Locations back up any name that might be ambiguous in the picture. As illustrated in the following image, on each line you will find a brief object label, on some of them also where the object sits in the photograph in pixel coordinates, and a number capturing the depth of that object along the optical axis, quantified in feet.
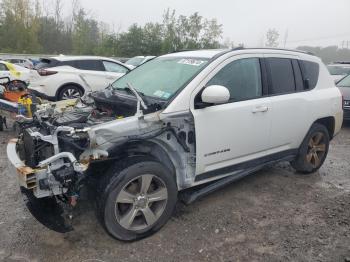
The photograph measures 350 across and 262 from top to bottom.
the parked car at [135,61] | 53.04
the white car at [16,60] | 69.72
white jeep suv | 10.20
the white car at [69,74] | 29.40
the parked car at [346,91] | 29.63
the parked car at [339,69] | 43.32
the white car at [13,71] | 36.41
